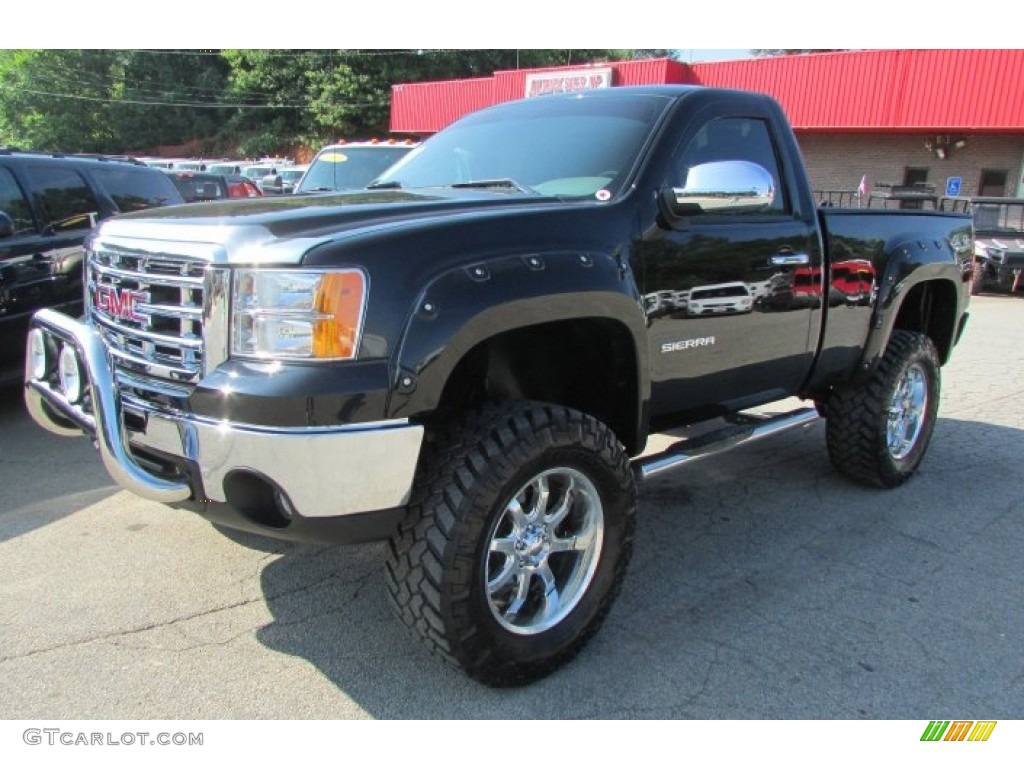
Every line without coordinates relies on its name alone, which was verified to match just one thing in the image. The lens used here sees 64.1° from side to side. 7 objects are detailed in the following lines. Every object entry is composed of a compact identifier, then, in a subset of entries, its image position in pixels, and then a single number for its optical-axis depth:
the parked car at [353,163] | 9.38
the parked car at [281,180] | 10.09
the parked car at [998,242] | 14.82
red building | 21.16
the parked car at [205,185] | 14.74
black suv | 5.61
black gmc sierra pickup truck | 2.27
